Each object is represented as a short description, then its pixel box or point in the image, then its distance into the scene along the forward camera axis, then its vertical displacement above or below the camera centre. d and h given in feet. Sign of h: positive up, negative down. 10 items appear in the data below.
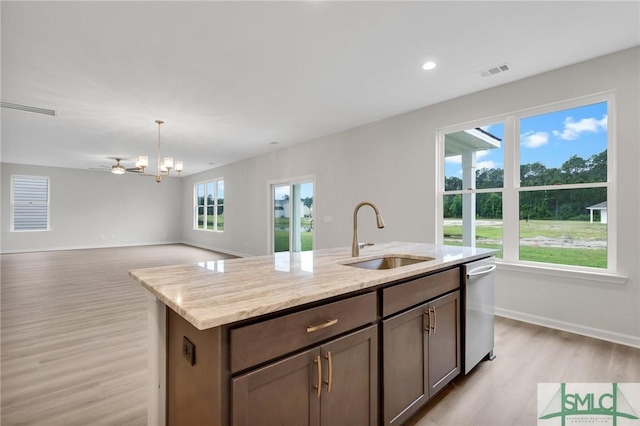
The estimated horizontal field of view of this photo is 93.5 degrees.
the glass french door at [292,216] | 21.08 -0.16
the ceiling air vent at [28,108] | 12.92 +4.69
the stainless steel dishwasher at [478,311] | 6.85 -2.34
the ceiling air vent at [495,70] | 10.05 +4.95
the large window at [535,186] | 9.83 +1.07
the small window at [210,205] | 31.09 +0.91
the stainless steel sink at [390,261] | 7.23 -1.18
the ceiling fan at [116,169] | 21.29 +4.65
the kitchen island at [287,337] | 3.21 -1.64
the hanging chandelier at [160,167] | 16.58 +2.75
